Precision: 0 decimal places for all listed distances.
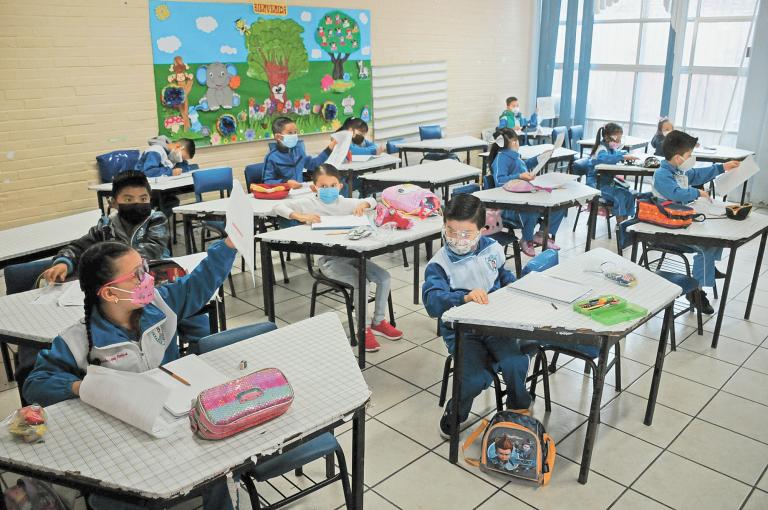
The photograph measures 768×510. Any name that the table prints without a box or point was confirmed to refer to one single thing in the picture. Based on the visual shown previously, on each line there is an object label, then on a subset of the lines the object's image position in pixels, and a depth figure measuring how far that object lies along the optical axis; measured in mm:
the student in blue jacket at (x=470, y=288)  2814
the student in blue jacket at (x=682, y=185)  4074
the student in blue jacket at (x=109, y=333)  1963
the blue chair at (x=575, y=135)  8555
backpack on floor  2641
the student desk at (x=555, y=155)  7254
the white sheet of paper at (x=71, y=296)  2689
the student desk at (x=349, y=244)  3545
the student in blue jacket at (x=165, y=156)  5715
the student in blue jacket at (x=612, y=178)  6133
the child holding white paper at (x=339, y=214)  3920
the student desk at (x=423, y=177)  5613
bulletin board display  6410
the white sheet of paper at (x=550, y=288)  2752
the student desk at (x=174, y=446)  1555
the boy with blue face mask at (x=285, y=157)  5520
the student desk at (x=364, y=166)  6309
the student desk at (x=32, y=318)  2420
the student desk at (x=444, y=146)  7660
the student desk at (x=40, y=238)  3523
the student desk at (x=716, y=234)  3746
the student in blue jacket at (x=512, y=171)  5371
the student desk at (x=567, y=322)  2475
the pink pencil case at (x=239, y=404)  1700
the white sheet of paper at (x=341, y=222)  3848
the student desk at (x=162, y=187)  5344
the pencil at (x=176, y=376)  1979
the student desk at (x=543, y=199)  4699
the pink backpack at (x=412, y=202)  4215
